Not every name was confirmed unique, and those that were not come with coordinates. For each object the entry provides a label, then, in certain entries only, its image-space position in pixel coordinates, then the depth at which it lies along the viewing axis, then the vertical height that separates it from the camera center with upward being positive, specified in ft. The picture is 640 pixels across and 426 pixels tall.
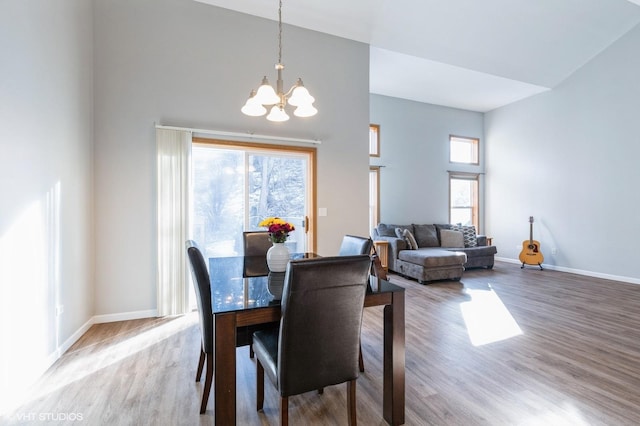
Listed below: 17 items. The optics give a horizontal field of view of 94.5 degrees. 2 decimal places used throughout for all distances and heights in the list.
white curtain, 10.87 -0.23
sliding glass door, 11.97 +0.86
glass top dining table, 4.61 -1.75
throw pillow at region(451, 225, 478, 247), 20.42 -1.53
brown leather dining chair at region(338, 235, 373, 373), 7.75 -0.98
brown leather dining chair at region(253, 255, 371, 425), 4.31 -1.76
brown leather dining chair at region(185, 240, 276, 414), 5.54 -1.77
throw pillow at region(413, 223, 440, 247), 20.06 -1.67
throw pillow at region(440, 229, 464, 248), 20.11 -1.87
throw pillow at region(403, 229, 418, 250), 18.40 -1.73
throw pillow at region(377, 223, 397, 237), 19.52 -1.23
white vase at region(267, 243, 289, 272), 6.93 -1.09
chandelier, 6.51 +2.55
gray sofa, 16.07 -2.41
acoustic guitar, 19.31 -2.70
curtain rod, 10.98 +3.12
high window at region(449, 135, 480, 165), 23.33 +5.01
